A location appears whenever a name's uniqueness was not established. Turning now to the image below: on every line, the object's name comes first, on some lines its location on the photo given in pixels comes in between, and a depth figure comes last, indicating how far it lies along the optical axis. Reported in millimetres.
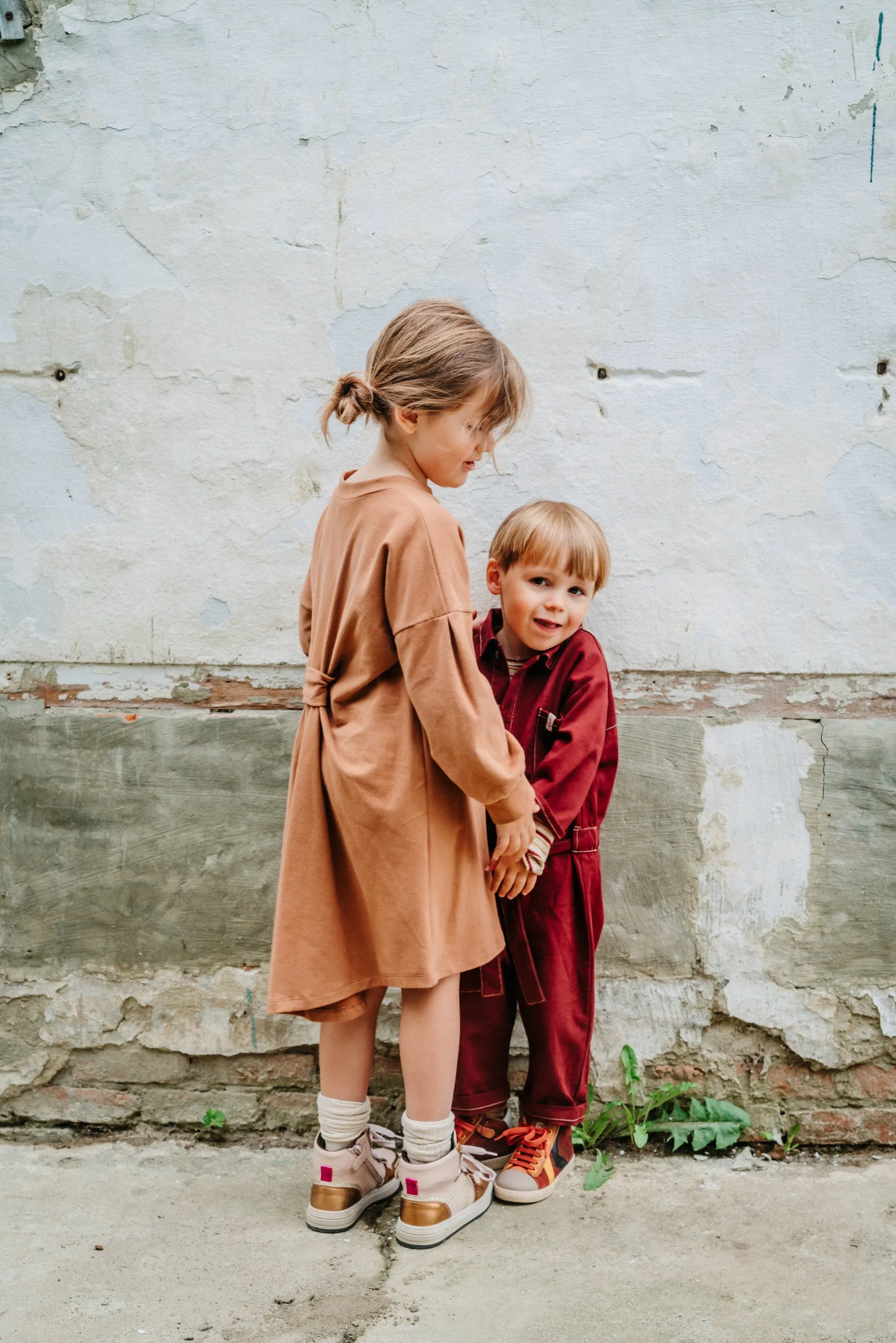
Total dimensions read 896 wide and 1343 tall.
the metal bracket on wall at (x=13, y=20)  2283
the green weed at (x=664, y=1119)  2332
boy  2113
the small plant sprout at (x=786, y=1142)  2334
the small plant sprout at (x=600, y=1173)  2201
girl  1848
